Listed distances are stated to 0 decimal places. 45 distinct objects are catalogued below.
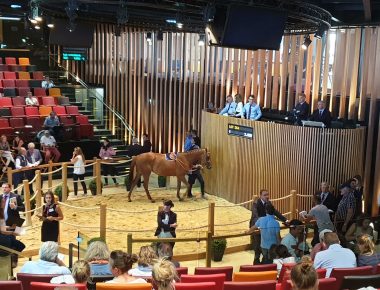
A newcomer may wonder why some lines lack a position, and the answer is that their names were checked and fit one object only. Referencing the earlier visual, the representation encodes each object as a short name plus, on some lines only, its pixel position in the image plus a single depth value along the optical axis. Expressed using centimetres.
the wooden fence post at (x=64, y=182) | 1296
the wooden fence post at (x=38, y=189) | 1187
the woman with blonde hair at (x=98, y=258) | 636
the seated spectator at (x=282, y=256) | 724
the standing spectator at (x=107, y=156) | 1484
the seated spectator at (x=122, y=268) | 508
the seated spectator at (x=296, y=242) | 809
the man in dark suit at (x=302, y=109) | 1281
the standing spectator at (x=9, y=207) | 950
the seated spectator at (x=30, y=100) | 1712
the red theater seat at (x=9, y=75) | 1874
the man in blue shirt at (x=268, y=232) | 885
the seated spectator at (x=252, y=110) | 1333
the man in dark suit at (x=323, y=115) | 1229
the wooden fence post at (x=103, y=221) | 1010
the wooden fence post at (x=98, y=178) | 1409
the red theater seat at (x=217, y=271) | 650
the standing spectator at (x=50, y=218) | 922
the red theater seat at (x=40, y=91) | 1825
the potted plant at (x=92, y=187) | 1414
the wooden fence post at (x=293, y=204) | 1163
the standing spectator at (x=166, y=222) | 945
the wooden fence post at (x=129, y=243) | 856
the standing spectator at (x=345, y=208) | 1037
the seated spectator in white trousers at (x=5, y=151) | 1359
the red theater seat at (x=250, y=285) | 536
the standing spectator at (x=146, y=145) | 1562
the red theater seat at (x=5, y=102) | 1675
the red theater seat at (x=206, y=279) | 573
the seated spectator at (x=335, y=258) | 634
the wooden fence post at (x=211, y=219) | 1042
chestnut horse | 1373
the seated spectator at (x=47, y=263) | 602
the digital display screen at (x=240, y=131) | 1320
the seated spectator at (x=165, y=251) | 690
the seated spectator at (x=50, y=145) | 1473
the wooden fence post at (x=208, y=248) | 909
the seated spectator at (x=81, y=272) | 500
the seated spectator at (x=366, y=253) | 639
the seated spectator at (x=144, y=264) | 565
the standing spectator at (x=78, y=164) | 1351
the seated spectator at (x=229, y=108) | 1404
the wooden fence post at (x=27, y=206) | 1133
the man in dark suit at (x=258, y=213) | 931
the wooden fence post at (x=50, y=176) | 1323
